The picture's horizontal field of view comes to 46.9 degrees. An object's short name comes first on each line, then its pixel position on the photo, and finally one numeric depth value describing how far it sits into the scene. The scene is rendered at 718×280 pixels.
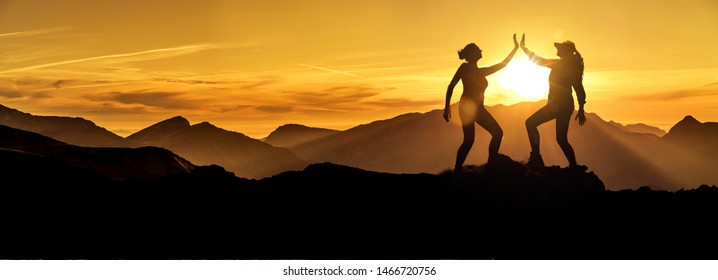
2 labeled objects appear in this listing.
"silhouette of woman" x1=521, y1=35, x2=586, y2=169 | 16.69
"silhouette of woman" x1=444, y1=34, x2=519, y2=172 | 16.34
